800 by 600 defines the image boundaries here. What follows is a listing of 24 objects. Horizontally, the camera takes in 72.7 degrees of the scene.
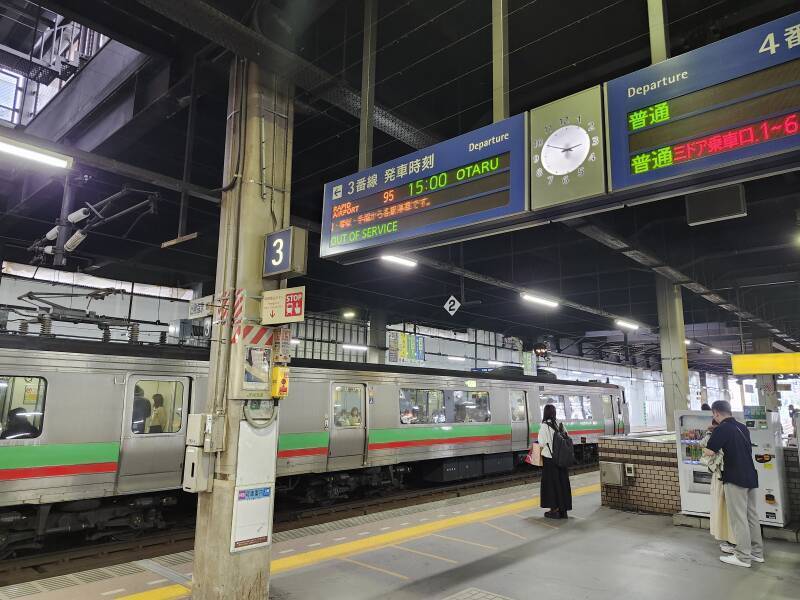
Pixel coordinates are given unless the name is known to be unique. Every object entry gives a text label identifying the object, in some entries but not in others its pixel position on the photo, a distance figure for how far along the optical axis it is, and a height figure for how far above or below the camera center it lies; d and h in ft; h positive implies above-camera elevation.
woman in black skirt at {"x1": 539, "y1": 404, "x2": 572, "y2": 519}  24.94 -3.65
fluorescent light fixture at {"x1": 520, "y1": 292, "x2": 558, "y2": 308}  44.46 +8.33
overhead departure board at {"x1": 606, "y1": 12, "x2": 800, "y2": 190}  9.97 +5.70
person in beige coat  18.42 -3.52
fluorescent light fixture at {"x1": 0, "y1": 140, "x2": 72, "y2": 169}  17.60 +7.86
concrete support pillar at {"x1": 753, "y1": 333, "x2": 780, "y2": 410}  39.47 +1.73
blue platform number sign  15.96 +4.26
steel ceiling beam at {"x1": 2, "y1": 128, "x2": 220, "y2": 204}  18.16 +9.11
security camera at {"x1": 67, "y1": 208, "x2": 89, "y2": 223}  29.74 +9.73
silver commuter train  20.07 -1.55
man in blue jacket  17.89 -2.92
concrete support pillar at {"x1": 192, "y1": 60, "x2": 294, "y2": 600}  14.89 +4.71
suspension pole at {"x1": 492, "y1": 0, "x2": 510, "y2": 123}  14.29 +8.77
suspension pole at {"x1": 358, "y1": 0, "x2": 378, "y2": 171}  17.90 +10.72
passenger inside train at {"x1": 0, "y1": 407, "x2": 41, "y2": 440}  19.66 -1.19
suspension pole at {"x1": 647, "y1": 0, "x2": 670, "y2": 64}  12.12 +8.17
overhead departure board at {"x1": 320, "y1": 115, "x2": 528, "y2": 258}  13.35 +5.54
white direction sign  16.96 +2.77
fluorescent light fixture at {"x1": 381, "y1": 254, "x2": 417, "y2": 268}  33.04 +8.44
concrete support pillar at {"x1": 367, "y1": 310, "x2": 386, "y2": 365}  67.77 +7.53
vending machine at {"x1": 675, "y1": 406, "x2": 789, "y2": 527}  21.29 -2.45
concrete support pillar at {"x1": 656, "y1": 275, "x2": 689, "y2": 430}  47.60 +5.23
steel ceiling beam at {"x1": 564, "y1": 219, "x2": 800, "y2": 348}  32.86 +10.11
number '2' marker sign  47.67 +8.12
